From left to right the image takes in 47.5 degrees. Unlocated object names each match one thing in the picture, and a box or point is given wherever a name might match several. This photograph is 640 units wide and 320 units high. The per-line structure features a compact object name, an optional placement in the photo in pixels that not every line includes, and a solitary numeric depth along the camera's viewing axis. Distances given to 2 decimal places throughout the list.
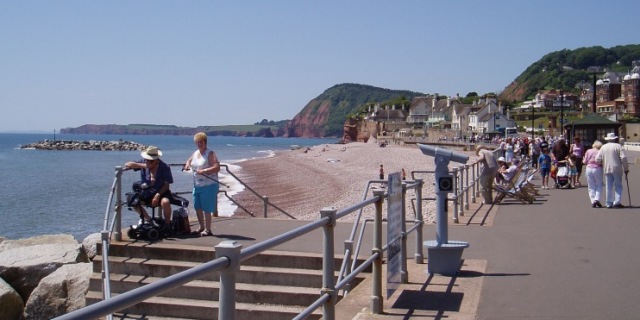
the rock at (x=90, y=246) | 13.42
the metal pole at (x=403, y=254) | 7.58
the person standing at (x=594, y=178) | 15.75
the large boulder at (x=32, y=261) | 11.75
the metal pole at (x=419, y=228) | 8.28
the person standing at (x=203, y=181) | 11.09
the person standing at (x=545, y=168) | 21.97
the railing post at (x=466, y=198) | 15.45
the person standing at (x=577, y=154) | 22.41
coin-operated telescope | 8.26
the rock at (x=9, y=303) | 10.76
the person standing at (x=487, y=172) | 16.67
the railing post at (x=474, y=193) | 17.65
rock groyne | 147.75
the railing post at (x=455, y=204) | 12.99
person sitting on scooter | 10.74
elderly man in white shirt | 15.18
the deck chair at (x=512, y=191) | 16.94
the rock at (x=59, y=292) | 10.31
